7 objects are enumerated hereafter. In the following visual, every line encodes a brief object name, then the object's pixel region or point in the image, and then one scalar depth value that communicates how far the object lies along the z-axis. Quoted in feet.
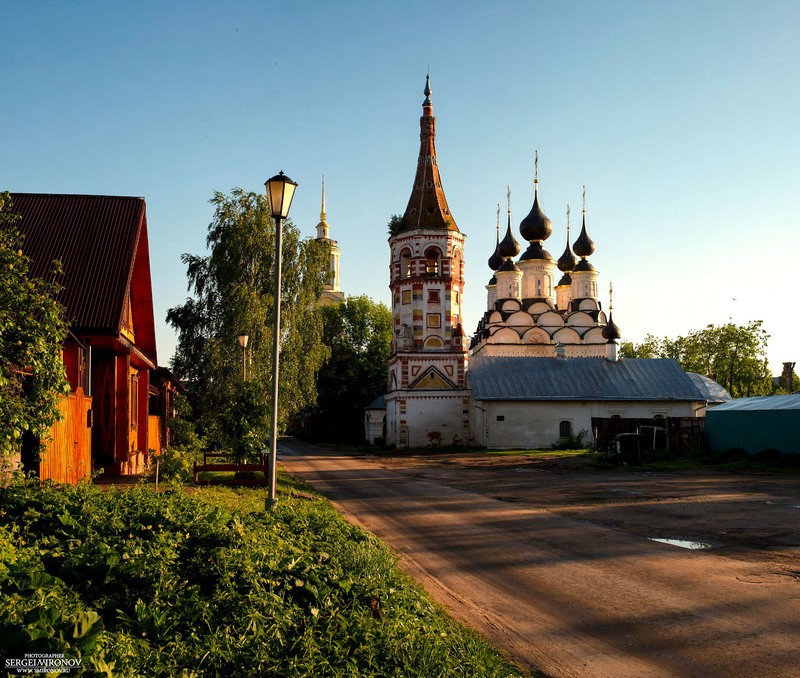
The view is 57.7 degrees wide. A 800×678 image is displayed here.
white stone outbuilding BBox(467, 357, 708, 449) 135.85
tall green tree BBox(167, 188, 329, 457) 96.27
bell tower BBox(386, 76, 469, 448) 139.03
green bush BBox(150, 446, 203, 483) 50.49
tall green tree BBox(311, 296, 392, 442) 190.60
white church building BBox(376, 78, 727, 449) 136.87
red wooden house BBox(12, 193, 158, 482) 46.44
